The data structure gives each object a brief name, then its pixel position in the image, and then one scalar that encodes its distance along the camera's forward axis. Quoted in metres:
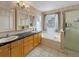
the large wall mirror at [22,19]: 1.53
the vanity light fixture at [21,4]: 1.44
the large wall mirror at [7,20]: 1.18
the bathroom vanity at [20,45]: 0.92
